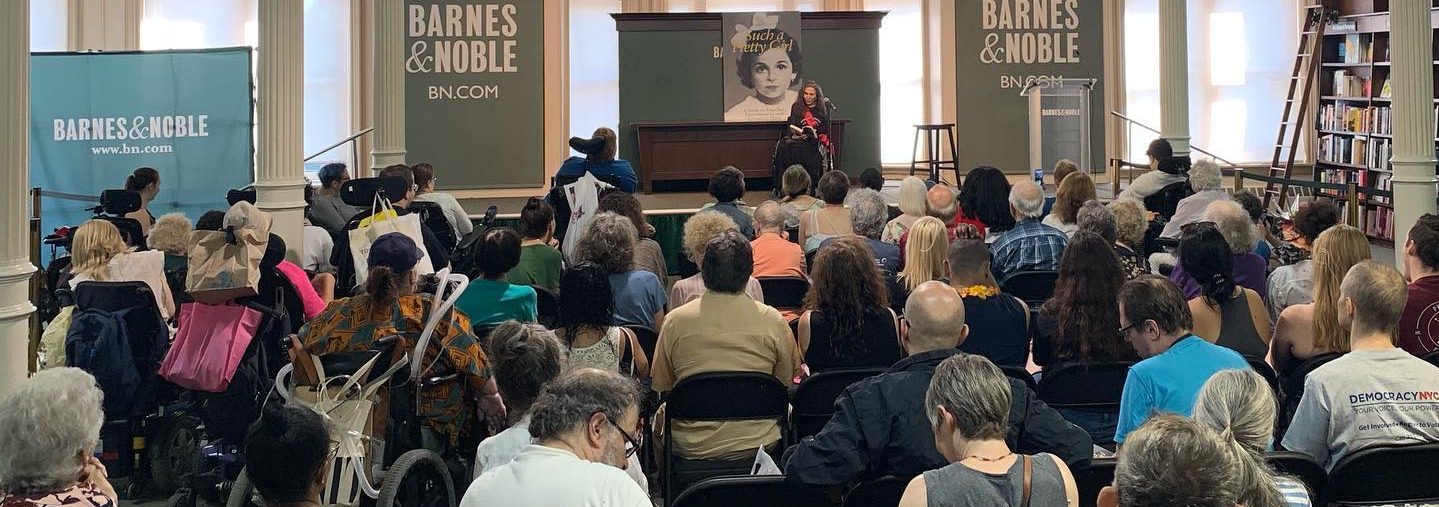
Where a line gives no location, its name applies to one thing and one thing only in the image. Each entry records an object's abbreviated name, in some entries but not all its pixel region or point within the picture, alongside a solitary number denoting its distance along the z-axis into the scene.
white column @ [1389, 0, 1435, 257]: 8.48
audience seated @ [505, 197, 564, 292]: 6.32
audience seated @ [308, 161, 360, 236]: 8.70
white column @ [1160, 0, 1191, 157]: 11.73
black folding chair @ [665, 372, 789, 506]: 4.27
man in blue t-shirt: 3.58
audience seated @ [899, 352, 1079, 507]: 2.70
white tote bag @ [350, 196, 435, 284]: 6.00
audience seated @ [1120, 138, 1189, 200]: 9.40
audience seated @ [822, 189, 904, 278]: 7.00
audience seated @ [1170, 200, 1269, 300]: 5.79
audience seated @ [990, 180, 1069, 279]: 6.48
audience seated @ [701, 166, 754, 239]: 7.98
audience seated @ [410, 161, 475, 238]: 8.44
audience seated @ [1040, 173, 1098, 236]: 7.38
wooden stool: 14.44
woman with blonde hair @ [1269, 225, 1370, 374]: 4.43
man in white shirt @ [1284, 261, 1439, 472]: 3.50
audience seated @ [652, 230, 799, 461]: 4.51
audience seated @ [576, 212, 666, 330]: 5.40
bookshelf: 12.89
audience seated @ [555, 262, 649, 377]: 4.49
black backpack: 5.32
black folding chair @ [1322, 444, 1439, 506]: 3.36
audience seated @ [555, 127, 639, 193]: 8.73
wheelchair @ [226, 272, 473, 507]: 4.08
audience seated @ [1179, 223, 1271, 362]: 4.68
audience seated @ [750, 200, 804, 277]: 6.39
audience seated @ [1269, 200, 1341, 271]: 6.04
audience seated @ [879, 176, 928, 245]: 7.36
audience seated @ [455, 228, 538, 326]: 5.07
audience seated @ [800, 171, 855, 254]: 7.57
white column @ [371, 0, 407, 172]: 11.49
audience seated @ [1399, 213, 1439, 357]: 4.60
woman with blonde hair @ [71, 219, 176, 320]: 5.77
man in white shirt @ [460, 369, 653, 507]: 2.59
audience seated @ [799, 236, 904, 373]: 4.70
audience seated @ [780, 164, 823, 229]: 8.42
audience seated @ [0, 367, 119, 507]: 2.95
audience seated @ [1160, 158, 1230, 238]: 7.88
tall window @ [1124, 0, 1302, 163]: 15.78
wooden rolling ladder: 13.91
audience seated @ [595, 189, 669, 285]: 7.12
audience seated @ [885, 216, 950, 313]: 5.48
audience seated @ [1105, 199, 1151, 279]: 6.89
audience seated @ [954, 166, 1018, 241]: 7.16
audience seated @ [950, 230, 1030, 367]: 4.73
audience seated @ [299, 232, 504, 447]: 4.22
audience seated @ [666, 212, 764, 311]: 6.36
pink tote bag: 4.98
